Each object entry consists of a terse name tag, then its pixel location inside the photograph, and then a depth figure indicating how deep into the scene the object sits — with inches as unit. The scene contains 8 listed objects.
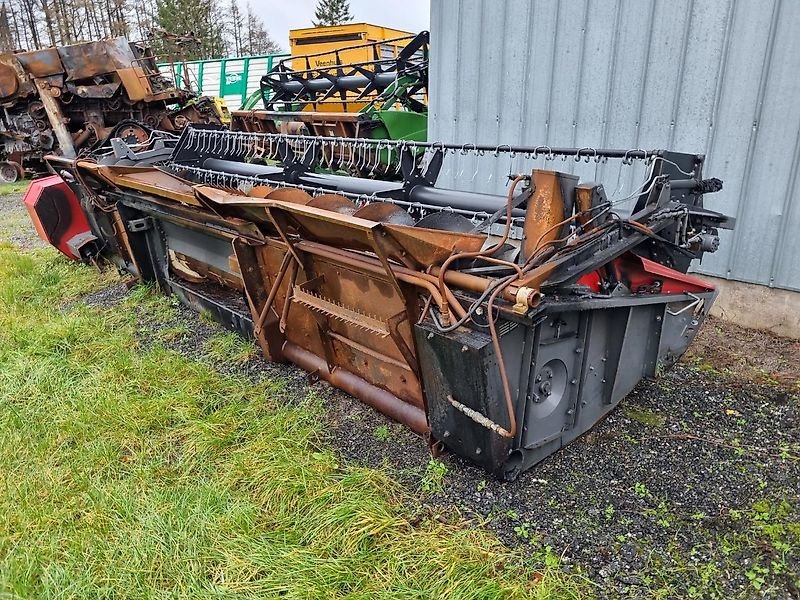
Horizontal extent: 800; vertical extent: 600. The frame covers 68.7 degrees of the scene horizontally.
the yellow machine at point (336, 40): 504.1
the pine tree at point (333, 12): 1627.7
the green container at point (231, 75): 691.4
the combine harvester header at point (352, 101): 260.8
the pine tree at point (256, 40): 1718.8
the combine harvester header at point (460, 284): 75.4
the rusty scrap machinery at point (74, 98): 443.5
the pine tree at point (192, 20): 1289.4
